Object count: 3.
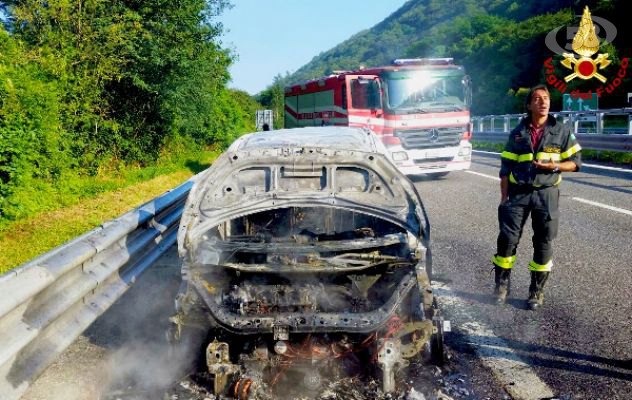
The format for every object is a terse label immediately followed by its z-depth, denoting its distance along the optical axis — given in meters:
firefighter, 5.32
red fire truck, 14.31
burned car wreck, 3.77
